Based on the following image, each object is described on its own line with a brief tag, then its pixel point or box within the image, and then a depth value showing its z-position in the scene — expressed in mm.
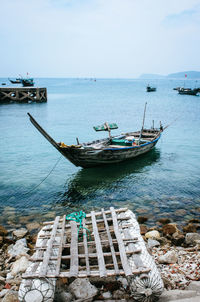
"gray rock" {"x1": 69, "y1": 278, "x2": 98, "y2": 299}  5259
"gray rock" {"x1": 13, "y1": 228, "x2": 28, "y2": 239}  8925
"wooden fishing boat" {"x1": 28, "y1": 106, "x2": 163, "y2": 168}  14414
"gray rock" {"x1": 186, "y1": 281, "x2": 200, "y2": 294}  5512
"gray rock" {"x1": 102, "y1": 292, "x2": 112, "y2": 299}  5297
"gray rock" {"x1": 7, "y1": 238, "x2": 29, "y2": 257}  7559
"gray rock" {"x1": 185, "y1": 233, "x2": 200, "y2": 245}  8125
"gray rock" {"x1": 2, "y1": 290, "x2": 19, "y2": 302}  5325
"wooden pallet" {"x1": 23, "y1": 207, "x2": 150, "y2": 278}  5246
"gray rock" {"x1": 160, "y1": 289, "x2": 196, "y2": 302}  5197
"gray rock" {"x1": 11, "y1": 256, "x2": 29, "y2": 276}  6496
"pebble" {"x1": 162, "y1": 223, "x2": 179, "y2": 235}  8930
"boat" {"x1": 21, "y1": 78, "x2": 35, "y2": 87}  74781
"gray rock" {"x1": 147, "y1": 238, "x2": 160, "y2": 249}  7827
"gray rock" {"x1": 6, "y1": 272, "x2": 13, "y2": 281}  6341
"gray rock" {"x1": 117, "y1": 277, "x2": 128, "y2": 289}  5562
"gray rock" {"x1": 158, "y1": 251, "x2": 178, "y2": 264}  6684
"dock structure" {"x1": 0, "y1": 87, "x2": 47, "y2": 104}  51125
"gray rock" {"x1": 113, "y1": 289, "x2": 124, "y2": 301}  5267
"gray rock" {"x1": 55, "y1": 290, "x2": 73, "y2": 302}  5252
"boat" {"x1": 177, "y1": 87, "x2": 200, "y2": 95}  73406
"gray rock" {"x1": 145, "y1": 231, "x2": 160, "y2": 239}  8456
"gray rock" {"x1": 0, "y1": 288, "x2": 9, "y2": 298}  5613
